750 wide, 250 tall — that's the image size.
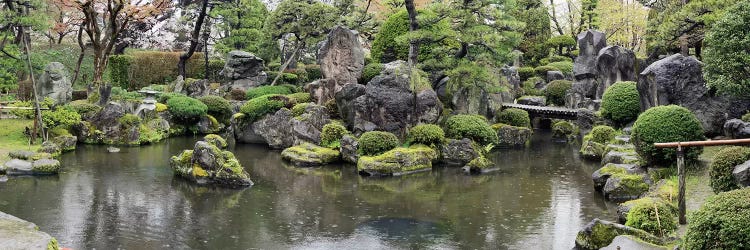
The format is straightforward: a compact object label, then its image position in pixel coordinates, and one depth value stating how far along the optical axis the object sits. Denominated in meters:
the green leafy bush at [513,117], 31.12
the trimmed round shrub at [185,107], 30.47
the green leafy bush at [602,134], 25.76
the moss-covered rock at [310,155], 23.91
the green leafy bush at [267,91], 34.50
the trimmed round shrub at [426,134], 23.83
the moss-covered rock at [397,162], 22.08
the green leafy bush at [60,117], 24.88
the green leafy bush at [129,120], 27.52
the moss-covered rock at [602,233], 12.13
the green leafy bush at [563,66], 42.66
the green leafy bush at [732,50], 17.27
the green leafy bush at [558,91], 37.16
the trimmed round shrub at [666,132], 17.14
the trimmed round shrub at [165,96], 31.84
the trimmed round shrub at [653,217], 12.46
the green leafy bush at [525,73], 42.50
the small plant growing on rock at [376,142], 22.98
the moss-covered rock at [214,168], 19.42
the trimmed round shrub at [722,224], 8.64
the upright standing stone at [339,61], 29.95
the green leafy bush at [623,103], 26.59
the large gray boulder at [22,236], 9.61
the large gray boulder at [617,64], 32.38
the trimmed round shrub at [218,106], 32.59
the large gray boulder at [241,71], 37.28
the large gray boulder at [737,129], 17.01
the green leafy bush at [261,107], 28.91
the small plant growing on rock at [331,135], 25.28
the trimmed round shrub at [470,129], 25.08
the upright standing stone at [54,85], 27.97
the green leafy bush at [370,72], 30.48
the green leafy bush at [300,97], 29.64
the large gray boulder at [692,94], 19.95
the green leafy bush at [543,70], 42.12
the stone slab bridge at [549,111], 32.97
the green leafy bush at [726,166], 12.52
